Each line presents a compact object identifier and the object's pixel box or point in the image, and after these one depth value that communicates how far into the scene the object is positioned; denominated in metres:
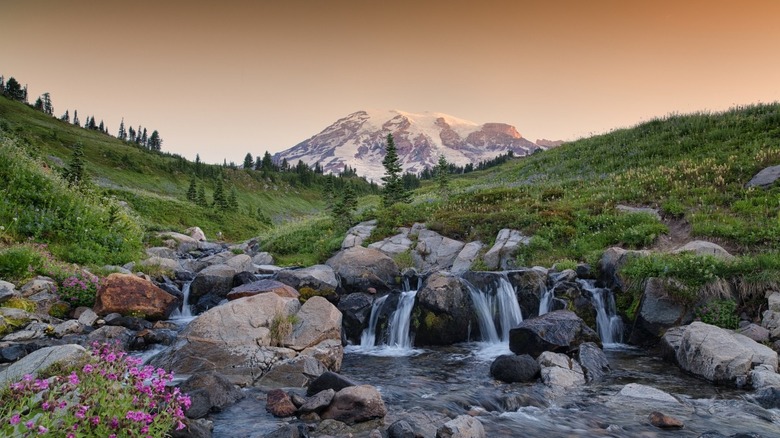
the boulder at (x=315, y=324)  11.55
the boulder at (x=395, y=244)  22.32
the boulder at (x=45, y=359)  7.31
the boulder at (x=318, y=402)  7.64
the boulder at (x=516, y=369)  9.85
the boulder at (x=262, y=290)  14.23
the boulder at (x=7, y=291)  11.74
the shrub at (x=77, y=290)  13.30
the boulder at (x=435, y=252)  21.12
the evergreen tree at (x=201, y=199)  76.60
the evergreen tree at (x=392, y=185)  34.94
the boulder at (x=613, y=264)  14.01
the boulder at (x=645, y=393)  8.62
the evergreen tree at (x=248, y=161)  180.38
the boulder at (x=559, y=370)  9.60
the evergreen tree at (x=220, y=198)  72.31
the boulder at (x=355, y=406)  7.49
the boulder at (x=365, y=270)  16.78
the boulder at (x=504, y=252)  19.51
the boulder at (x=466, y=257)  20.02
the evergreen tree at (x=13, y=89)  161.38
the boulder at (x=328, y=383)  8.49
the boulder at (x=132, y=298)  13.27
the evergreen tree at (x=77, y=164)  46.25
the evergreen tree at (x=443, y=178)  33.07
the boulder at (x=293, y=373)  9.59
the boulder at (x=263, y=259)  26.06
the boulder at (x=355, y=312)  14.34
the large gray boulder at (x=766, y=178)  19.77
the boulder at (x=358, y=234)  24.27
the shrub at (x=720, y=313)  11.33
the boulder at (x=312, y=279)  15.73
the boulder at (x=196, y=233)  46.81
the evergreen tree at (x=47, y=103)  192.38
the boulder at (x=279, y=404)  7.74
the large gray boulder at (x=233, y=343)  9.96
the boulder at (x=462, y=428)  6.48
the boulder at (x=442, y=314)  13.88
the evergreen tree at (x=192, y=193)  85.39
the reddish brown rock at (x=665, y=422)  7.41
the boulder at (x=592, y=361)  10.15
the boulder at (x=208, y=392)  7.56
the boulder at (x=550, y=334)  11.16
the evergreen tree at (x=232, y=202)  74.69
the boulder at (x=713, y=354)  9.19
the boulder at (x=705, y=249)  13.79
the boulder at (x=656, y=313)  12.04
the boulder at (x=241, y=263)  19.77
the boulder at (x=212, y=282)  16.67
